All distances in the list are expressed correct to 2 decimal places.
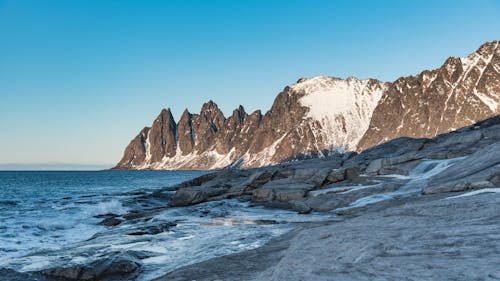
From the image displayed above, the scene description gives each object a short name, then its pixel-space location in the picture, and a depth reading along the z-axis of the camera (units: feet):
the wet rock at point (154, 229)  87.81
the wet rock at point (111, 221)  119.96
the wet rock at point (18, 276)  54.75
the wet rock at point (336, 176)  157.97
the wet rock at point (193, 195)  164.66
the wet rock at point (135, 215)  129.06
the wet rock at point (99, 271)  54.44
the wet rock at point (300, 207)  115.44
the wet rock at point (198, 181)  262.88
